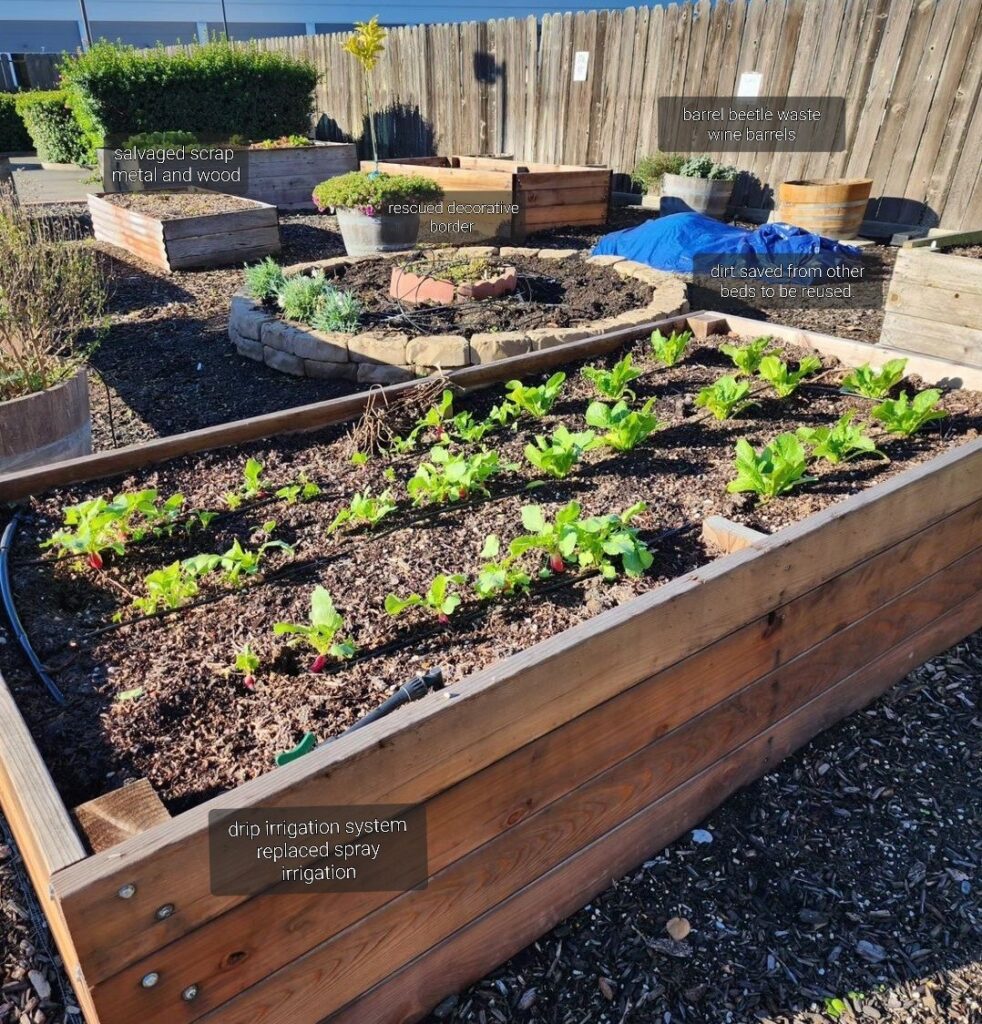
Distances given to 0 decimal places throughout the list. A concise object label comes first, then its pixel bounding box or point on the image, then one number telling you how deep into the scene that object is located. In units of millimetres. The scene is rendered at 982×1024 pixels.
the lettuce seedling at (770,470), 2484
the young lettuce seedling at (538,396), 3215
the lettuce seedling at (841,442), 2711
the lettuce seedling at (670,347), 3707
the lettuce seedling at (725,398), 3133
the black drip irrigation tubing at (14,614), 1802
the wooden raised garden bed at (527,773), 1259
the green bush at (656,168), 10391
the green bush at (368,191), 7922
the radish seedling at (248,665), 1841
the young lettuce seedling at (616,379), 3340
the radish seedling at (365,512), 2451
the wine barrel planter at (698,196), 9859
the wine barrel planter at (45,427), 3395
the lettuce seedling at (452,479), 2588
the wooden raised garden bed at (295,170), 11641
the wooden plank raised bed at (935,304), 4559
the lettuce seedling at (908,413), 2854
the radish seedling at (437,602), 1977
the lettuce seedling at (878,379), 3197
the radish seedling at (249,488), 2576
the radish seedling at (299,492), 2615
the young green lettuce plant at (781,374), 3299
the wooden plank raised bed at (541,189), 9023
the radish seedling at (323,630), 1855
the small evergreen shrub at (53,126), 15246
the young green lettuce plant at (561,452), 2709
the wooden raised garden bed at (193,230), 8133
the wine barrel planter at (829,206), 8523
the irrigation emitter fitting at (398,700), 1511
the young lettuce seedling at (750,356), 3537
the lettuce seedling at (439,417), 3078
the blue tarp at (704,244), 7680
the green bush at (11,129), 17562
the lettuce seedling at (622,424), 2891
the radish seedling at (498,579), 2055
